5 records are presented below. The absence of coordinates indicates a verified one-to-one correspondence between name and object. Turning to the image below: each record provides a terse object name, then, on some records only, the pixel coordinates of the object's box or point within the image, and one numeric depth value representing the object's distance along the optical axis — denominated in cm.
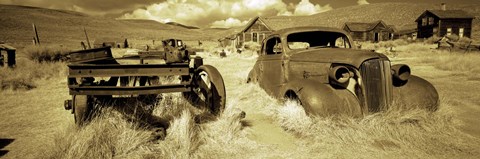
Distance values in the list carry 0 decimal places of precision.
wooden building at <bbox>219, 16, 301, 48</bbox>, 3731
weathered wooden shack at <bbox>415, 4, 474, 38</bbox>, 3984
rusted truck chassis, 291
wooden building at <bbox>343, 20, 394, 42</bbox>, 4700
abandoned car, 373
